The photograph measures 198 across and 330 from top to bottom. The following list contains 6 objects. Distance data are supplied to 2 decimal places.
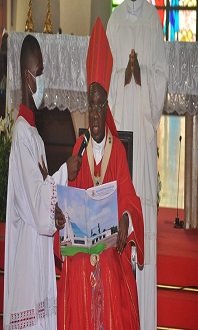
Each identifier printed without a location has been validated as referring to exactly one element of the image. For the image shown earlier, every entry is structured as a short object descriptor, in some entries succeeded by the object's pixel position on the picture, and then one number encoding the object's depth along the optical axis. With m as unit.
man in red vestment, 5.80
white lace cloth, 7.80
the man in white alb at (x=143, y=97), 6.91
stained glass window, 15.88
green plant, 9.59
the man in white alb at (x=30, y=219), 5.90
